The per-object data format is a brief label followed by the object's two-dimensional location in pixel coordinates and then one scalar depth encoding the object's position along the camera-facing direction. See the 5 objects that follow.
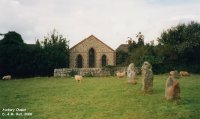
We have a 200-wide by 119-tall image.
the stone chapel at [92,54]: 64.25
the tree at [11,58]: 47.31
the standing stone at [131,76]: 28.89
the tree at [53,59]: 49.19
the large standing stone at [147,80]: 22.36
